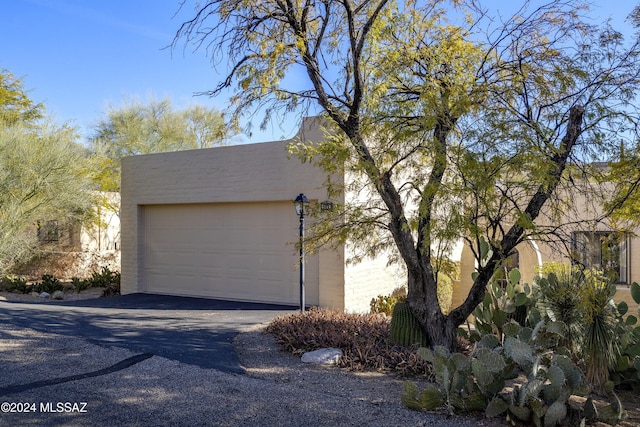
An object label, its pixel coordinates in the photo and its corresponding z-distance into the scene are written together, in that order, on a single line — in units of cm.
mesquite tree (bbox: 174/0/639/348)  670
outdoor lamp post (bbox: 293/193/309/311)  985
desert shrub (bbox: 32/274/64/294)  1617
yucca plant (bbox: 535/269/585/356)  779
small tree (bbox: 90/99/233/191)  2556
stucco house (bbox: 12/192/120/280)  1872
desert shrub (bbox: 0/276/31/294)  1620
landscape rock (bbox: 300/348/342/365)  750
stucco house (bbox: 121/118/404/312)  1183
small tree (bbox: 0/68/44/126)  2134
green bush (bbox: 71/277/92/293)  1633
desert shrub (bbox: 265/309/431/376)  739
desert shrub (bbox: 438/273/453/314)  1246
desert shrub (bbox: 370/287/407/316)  1202
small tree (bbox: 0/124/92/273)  1548
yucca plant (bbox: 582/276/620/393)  726
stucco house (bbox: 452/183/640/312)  718
